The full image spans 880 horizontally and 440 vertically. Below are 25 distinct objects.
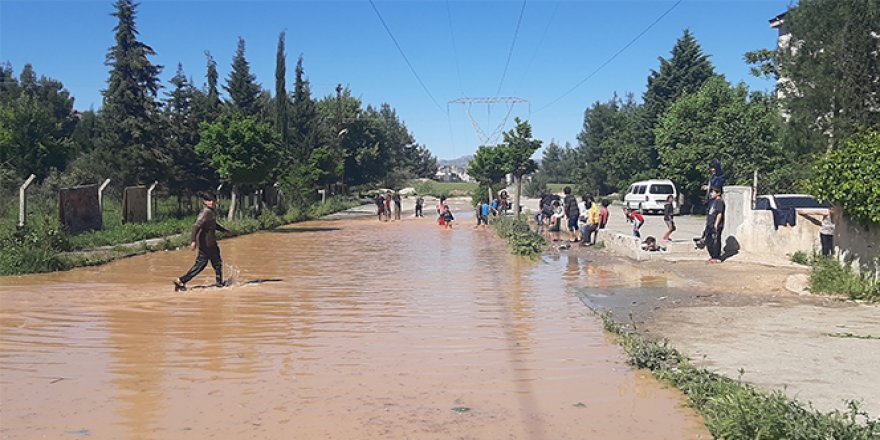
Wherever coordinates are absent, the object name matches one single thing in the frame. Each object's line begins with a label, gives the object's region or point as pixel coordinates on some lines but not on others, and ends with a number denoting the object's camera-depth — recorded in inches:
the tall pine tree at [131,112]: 1389.0
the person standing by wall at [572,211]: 917.1
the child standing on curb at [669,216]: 751.7
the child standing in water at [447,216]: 1353.3
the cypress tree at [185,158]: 1432.1
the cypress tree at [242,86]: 2212.1
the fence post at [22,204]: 705.0
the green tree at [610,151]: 2161.7
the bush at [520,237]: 805.2
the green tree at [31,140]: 1599.4
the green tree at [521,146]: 2005.4
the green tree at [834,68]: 499.5
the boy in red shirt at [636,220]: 779.4
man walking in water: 516.0
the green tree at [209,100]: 1652.3
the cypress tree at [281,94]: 1916.8
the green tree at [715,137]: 1374.3
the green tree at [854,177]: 422.0
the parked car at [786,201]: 836.6
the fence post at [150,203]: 1059.8
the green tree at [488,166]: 2175.2
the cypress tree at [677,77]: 2021.4
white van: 1477.6
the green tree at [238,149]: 1127.6
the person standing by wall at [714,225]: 636.1
